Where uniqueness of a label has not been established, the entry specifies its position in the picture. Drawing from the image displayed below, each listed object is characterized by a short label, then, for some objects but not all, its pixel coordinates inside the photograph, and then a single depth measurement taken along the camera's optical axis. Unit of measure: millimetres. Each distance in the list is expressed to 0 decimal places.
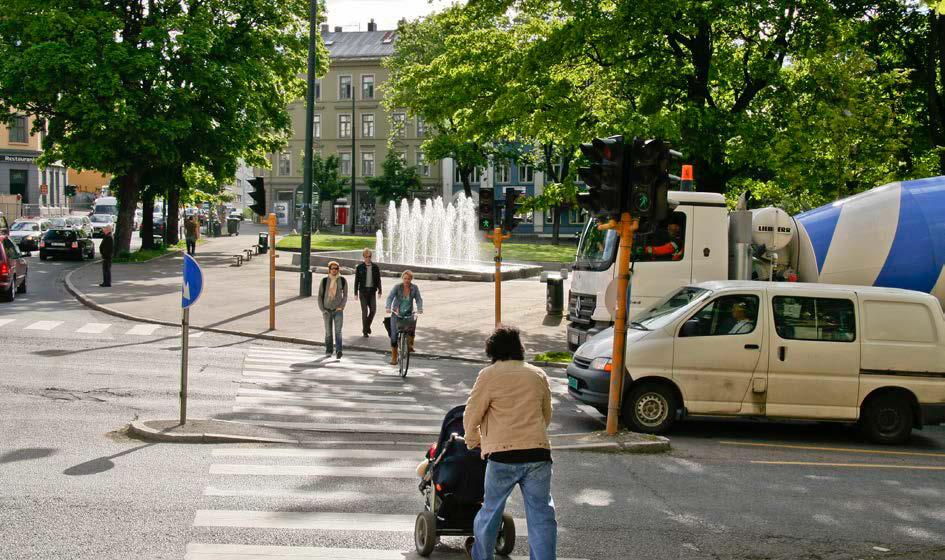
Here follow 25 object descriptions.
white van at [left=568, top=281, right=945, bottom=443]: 12422
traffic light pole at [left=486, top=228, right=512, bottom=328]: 21703
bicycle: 17109
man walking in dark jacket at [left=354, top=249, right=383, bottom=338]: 21438
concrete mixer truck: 16609
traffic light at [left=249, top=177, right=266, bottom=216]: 23891
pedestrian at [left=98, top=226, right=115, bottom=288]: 30250
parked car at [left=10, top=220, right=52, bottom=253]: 47562
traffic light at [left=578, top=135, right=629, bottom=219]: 11336
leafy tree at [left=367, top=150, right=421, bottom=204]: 78938
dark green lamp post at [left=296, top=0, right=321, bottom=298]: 28281
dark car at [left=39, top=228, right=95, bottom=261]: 42938
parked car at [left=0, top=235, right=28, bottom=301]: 26328
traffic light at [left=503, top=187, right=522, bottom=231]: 23141
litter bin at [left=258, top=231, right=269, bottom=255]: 49375
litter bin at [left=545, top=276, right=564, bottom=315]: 27516
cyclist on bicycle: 17812
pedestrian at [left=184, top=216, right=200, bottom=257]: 44156
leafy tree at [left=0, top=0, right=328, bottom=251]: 37188
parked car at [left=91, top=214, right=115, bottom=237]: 62606
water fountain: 42775
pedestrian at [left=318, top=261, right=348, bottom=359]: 19297
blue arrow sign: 11789
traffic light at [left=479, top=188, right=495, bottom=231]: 22469
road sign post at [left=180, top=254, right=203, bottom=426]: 11582
